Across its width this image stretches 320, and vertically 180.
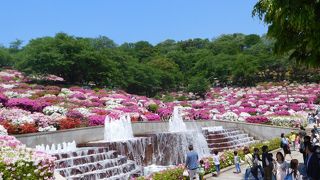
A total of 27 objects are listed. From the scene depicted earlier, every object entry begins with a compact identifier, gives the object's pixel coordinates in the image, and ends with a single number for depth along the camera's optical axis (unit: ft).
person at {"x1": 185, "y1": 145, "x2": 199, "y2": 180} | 27.64
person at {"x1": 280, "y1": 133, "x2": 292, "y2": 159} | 34.24
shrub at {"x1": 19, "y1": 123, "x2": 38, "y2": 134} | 46.56
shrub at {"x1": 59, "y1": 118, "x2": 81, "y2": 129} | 52.44
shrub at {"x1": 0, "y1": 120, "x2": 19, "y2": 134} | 44.81
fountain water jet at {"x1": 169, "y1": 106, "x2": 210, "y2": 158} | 52.71
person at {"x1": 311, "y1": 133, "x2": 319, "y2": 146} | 33.01
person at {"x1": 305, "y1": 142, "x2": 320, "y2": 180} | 19.67
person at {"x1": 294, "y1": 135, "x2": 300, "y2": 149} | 49.55
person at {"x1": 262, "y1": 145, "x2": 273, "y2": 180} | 25.34
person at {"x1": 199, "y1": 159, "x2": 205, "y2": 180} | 28.38
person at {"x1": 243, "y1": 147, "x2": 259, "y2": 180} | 28.04
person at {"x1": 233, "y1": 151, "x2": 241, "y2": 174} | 35.14
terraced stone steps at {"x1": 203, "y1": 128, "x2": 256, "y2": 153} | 57.33
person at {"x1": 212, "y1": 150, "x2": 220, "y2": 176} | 34.81
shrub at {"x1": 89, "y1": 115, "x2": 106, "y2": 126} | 58.49
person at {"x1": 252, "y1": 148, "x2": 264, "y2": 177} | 27.01
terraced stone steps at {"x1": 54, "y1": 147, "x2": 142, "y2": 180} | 35.12
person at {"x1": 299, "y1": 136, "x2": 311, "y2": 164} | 25.05
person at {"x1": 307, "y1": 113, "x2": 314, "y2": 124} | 59.70
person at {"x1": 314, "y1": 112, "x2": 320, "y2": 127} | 60.57
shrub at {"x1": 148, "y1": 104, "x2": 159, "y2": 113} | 86.05
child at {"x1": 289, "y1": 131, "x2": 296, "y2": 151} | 49.26
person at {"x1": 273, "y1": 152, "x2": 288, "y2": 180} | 21.95
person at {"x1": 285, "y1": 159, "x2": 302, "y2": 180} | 20.80
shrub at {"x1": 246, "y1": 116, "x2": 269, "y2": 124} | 74.28
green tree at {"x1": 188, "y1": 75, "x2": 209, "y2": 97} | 148.16
